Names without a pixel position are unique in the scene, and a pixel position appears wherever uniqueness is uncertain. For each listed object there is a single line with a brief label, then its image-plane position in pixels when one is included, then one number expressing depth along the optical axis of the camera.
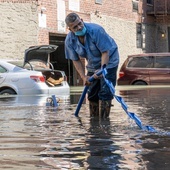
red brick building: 22.31
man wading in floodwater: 7.50
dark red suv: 21.67
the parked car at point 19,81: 14.62
